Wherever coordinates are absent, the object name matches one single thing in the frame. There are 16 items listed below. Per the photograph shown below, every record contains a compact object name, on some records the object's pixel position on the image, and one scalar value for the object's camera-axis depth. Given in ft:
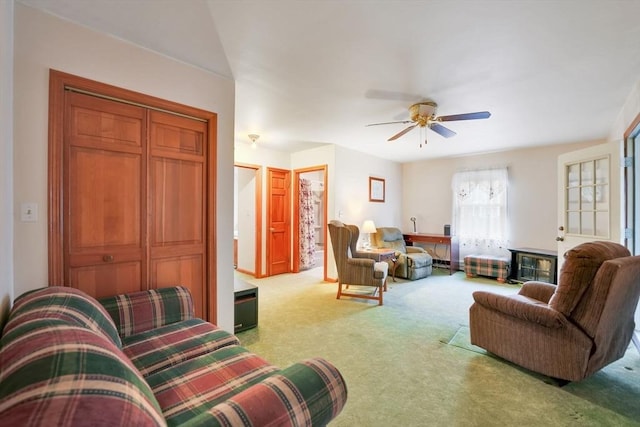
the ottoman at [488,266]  15.96
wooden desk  18.08
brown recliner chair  5.83
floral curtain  19.12
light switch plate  5.28
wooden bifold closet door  5.99
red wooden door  17.11
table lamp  16.89
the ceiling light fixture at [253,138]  13.66
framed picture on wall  18.52
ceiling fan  9.21
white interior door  9.73
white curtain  17.49
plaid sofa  1.99
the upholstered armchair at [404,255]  16.39
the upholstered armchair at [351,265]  12.17
